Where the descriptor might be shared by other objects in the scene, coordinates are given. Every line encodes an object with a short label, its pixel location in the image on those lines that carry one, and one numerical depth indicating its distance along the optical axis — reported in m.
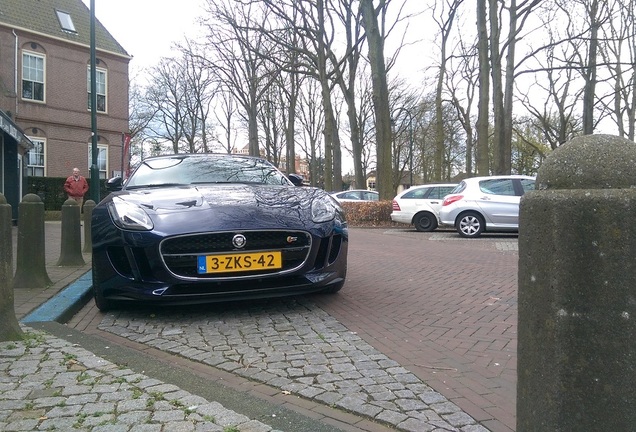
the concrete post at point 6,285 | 3.54
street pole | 12.82
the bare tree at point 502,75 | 19.44
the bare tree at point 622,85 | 26.52
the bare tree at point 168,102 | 43.19
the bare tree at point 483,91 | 18.44
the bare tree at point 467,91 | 30.40
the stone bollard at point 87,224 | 8.97
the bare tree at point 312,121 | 43.12
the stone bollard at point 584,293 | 1.66
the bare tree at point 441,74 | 23.91
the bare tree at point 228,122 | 45.38
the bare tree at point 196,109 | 41.00
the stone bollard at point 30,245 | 5.48
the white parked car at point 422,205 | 16.02
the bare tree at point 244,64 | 22.19
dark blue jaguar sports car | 4.01
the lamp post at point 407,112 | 36.88
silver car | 13.31
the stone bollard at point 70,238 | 7.34
